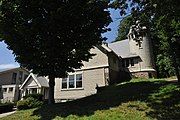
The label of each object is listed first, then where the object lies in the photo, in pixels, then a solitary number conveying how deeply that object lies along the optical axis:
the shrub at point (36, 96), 19.23
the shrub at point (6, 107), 16.45
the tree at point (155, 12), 8.61
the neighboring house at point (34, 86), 24.69
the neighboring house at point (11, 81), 29.47
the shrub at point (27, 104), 16.10
